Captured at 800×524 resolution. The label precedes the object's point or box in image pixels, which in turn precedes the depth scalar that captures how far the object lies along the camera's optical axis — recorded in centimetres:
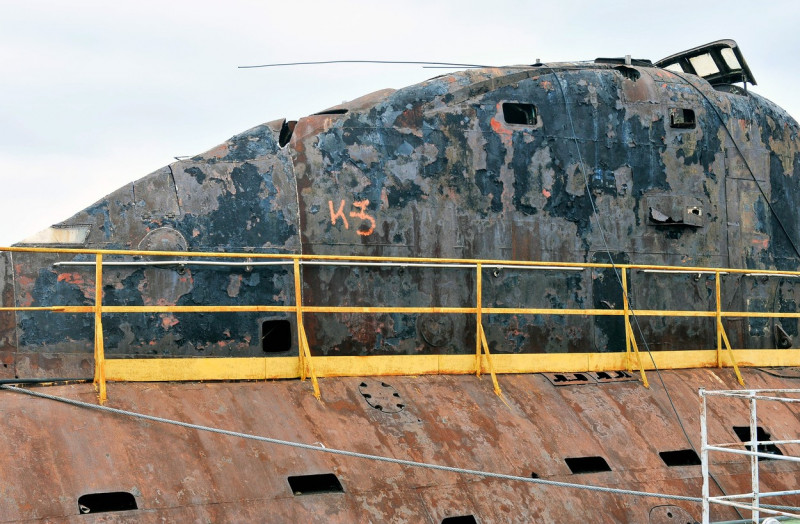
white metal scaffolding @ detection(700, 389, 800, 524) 816
